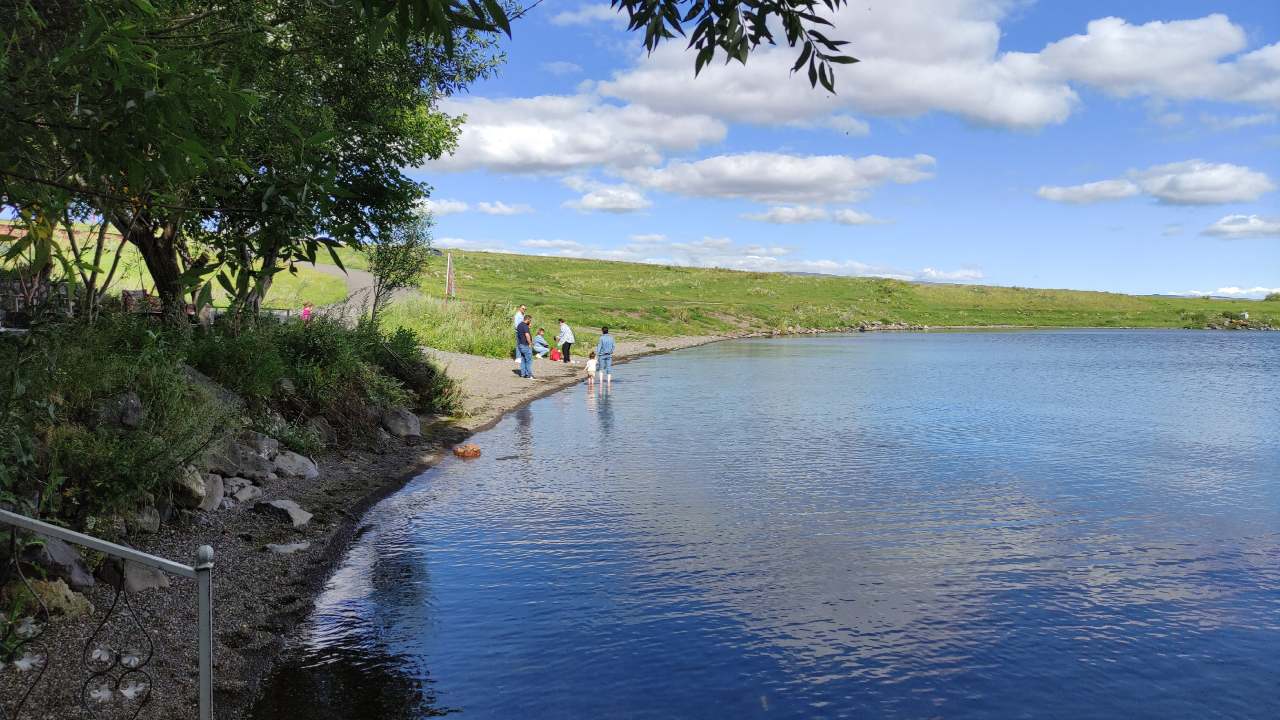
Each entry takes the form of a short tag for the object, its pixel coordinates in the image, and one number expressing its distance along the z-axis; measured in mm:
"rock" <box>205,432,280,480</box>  13273
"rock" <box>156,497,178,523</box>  11109
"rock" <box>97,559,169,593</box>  9070
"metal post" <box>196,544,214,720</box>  5941
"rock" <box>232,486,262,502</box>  13125
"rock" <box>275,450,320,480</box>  15148
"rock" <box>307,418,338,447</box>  17281
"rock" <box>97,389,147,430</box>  11305
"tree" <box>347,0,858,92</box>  5895
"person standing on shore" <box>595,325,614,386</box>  34031
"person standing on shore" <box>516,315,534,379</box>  34625
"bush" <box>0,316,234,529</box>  9359
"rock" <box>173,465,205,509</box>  11492
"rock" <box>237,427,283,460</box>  14812
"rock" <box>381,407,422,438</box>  20047
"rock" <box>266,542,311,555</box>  11719
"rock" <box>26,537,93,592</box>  8305
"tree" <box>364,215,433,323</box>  28828
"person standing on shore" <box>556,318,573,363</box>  42438
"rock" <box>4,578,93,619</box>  7898
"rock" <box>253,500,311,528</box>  12886
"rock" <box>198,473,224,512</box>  12094
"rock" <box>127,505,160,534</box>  10469
